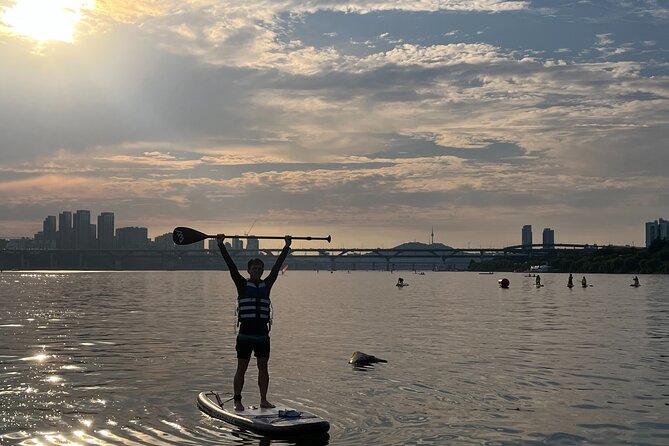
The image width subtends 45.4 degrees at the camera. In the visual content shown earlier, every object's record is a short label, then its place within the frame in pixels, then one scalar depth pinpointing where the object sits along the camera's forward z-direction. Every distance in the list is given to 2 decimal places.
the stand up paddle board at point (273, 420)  16.47
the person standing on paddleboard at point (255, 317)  17.95
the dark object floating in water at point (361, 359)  27.91
